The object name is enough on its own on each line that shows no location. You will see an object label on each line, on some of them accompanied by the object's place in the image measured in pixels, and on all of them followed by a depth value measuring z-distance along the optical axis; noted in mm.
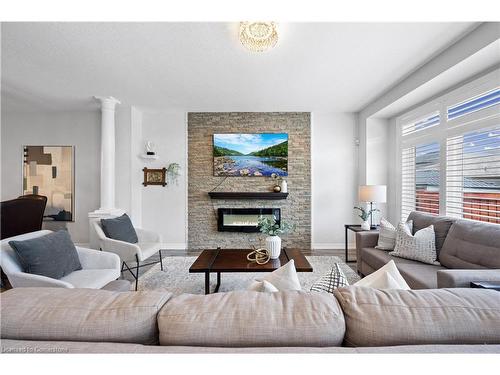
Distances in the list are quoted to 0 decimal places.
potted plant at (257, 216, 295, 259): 2590
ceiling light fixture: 2000
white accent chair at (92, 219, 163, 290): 2756
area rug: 2840
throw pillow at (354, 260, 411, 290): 996
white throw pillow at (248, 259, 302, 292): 1060
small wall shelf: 4447
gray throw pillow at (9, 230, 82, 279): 1805
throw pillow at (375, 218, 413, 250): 2803
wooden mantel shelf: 4410
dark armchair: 3092
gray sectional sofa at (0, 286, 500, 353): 691
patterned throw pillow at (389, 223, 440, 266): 2364
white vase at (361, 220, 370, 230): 3573
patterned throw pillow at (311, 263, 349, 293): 1071
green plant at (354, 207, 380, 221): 3704
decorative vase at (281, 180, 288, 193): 4434
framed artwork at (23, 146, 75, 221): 4562
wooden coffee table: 2266
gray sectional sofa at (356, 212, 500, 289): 1643
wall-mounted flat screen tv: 4504
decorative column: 3928
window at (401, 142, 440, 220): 3221
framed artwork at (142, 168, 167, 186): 4555
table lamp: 3531
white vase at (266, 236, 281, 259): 2586
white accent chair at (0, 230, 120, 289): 1718
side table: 3694
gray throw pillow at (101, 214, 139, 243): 3021
